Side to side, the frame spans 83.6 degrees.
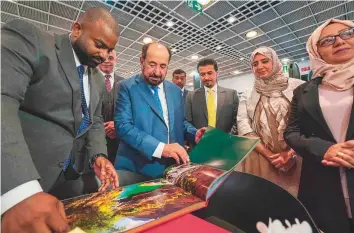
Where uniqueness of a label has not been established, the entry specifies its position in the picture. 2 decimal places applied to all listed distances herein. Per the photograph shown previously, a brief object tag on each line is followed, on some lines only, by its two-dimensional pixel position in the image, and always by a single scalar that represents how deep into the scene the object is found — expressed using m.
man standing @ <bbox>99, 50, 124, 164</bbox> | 1.89
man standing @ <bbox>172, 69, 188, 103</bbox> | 3.71
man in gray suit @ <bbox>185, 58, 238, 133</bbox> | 2.54
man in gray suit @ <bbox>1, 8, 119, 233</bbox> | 0.41
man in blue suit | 1.22
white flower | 0.47
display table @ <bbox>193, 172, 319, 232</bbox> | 0.51
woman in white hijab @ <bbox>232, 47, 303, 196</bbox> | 1.51
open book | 0.46
